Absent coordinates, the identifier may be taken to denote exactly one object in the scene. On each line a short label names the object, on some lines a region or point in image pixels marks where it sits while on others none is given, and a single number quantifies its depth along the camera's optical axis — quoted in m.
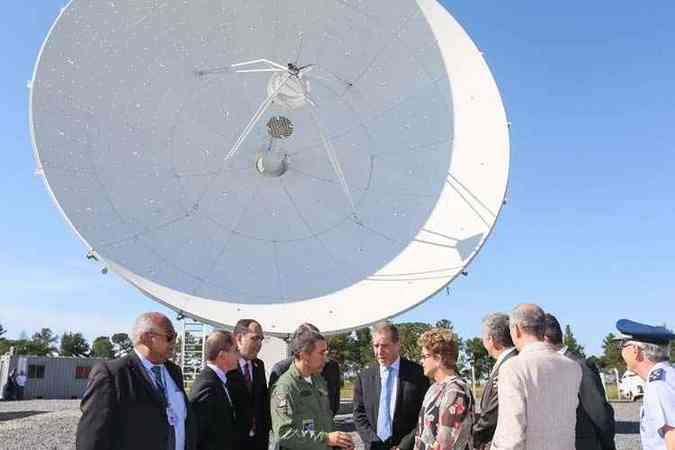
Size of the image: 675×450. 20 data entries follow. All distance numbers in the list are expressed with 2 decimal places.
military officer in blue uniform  4.37
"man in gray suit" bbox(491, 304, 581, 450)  4.00
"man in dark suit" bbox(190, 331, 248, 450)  5.83
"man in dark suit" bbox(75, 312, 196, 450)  4.23
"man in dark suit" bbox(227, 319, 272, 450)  6.62
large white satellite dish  11.01
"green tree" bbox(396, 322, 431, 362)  45.51
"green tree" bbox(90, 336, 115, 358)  121.84
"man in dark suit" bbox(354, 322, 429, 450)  6.63
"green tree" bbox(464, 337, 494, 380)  58.97
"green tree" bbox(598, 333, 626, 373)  56.37
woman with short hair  4.58
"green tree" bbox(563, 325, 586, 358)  52.42
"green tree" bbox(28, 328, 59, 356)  92.89
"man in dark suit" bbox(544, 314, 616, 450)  5.24
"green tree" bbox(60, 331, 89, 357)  117.94
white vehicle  34.06
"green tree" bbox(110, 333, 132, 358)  116.96
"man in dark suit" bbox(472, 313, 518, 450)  4.79
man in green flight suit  5.12
